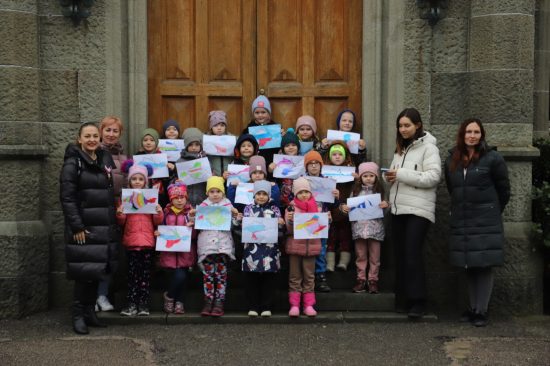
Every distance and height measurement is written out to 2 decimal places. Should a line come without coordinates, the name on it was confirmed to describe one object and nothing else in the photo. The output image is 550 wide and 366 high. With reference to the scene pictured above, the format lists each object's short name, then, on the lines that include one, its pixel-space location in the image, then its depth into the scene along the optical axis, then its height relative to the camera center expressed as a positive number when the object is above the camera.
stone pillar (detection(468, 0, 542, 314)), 7.19 +0.43
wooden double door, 7.94 +1.05
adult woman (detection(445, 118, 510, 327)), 6.66 -0.40
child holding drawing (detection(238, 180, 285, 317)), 6.68 -0.87
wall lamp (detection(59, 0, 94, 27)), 7.28 +1.41
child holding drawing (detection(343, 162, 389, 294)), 7.05 -0.71
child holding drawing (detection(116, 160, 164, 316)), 6.70 -0.72
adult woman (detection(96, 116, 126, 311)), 6.97 +0.02
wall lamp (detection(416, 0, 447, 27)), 7.34 +1.42
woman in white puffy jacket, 6.79 -0.33
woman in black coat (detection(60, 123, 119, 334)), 6.34 -0.43
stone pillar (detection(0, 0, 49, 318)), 6.99 -0.07
